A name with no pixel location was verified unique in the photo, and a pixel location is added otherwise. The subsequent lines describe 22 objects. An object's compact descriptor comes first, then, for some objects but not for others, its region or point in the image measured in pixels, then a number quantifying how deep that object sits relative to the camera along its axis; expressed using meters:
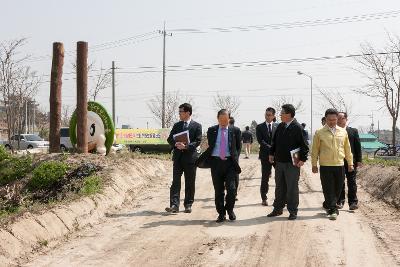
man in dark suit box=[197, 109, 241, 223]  8.45
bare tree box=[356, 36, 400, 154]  24.33
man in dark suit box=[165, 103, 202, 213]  9.18
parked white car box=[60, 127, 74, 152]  32.75
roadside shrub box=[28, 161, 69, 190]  12.26
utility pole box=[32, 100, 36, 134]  84.50
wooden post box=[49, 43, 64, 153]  15.71
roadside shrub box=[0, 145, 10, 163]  14.95
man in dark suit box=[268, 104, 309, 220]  8.55
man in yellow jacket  8.75
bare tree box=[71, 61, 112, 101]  40.81
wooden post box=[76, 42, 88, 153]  14.98
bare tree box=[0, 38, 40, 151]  27.38
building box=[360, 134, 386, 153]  39.28
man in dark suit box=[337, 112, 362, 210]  9.66
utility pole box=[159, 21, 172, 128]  39.82
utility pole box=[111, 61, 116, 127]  39.71
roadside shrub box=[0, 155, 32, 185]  13.79
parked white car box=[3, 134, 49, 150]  39.88
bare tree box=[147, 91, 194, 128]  51.28
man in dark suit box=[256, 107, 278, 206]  10.10
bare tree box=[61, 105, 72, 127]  63.05
